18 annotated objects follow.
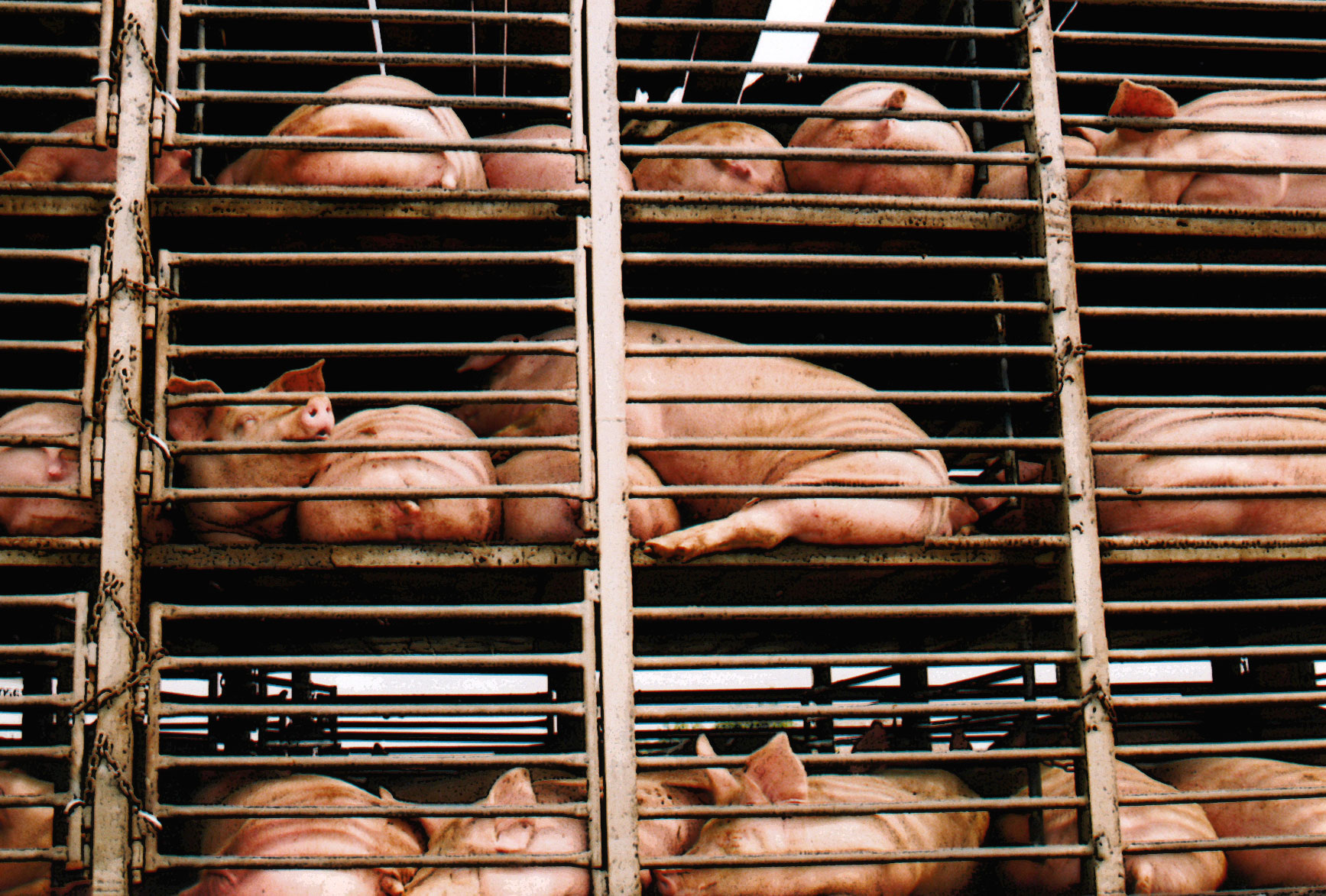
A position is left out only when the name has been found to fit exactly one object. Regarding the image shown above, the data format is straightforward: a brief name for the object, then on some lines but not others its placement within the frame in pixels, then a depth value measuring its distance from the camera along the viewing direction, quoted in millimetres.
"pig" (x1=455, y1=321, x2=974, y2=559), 2105
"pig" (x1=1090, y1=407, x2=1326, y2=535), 2232
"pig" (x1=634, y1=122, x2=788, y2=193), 2467
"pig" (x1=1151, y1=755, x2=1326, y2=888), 2117
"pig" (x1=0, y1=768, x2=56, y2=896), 2027
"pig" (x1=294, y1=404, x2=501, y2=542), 2047
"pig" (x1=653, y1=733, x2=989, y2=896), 1924
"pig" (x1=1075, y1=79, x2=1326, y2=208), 2402
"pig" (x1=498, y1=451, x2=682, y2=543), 2123
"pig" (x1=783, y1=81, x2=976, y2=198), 2412
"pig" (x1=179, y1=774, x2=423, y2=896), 1867
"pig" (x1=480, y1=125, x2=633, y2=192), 2430
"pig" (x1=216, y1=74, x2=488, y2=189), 2193
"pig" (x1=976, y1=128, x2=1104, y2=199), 2490
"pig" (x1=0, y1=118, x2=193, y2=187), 2348
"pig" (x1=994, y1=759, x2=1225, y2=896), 2010
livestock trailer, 1938
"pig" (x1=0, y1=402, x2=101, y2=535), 2076
